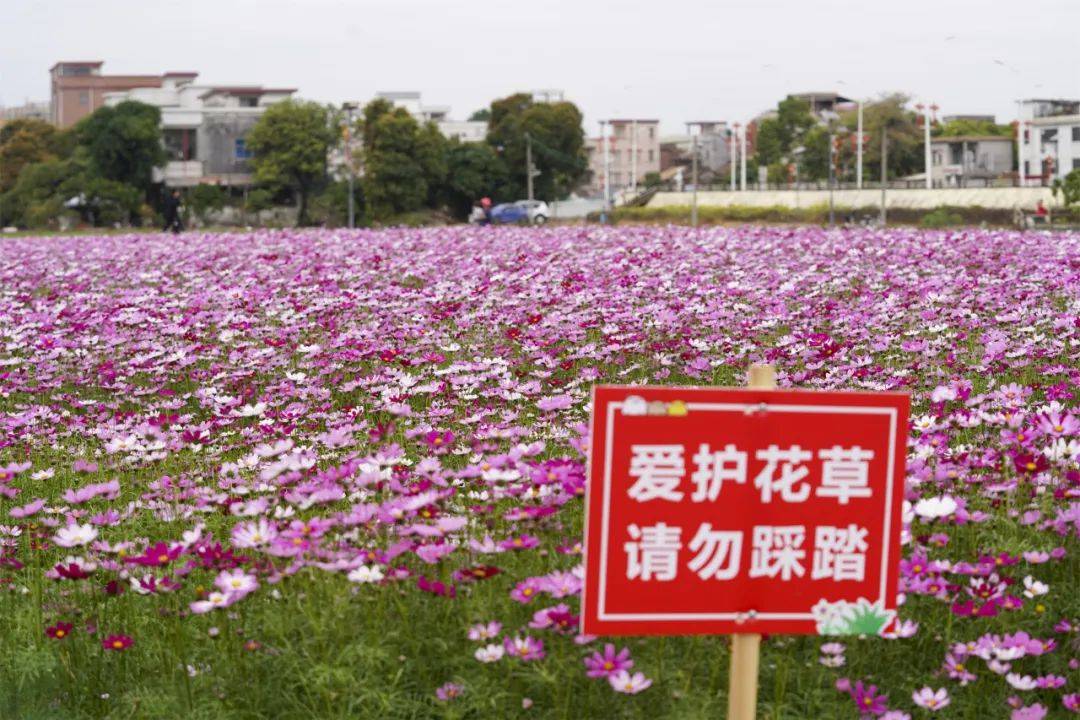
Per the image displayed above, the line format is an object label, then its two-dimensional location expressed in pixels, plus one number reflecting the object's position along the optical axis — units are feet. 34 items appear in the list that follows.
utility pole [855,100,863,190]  252.19
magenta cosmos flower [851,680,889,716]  11.83
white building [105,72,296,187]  258.57
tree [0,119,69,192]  255.50
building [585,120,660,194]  453.58
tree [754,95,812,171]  342.85
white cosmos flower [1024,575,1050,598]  12.95
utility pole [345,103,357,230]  152.46
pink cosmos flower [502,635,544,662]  11.44
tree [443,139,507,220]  221.87
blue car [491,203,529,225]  182.97
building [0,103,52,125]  547.90
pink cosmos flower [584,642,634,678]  11.07
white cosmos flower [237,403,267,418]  20.76
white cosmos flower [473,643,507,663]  11.60
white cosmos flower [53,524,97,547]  13.32
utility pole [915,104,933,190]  252.32
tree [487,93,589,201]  242.17
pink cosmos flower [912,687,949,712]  11.89
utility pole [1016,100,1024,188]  298.35
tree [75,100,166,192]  198.39
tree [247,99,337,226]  217.56
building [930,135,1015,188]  338.75
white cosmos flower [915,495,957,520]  12.40
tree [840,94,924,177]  310.04
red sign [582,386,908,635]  9.34
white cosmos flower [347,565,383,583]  12.01
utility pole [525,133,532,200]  224.74
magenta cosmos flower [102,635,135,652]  12.71
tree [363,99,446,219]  190.19
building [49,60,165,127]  386.52
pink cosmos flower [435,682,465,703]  11.55
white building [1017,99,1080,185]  285.84
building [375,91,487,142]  363.76
